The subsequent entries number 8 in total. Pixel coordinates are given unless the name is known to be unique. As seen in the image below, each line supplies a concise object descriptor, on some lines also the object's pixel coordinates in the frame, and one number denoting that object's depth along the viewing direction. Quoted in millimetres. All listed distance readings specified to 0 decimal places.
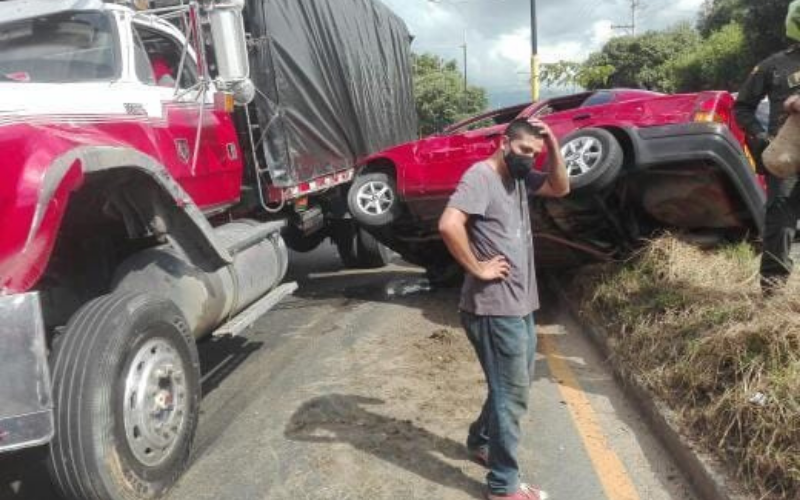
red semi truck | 3342
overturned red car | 5793
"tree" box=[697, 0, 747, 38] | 46475
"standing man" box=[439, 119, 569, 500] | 3616
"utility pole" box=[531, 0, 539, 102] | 20609
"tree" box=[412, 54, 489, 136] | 53562
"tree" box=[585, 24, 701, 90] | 49594
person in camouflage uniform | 4934
